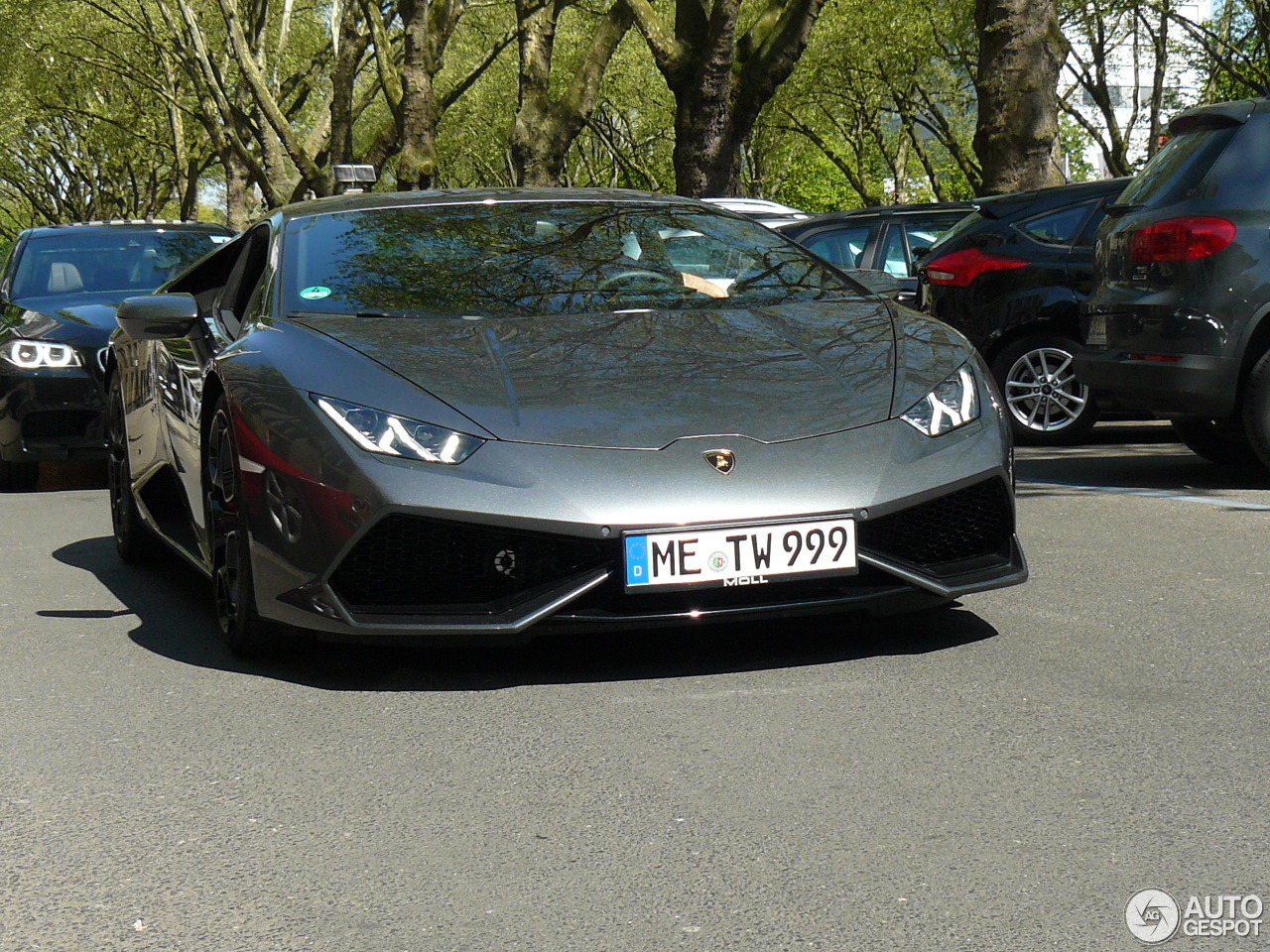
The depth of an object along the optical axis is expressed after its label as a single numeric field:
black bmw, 10.05
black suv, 7.53
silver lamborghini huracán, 4.28
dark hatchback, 10.37
